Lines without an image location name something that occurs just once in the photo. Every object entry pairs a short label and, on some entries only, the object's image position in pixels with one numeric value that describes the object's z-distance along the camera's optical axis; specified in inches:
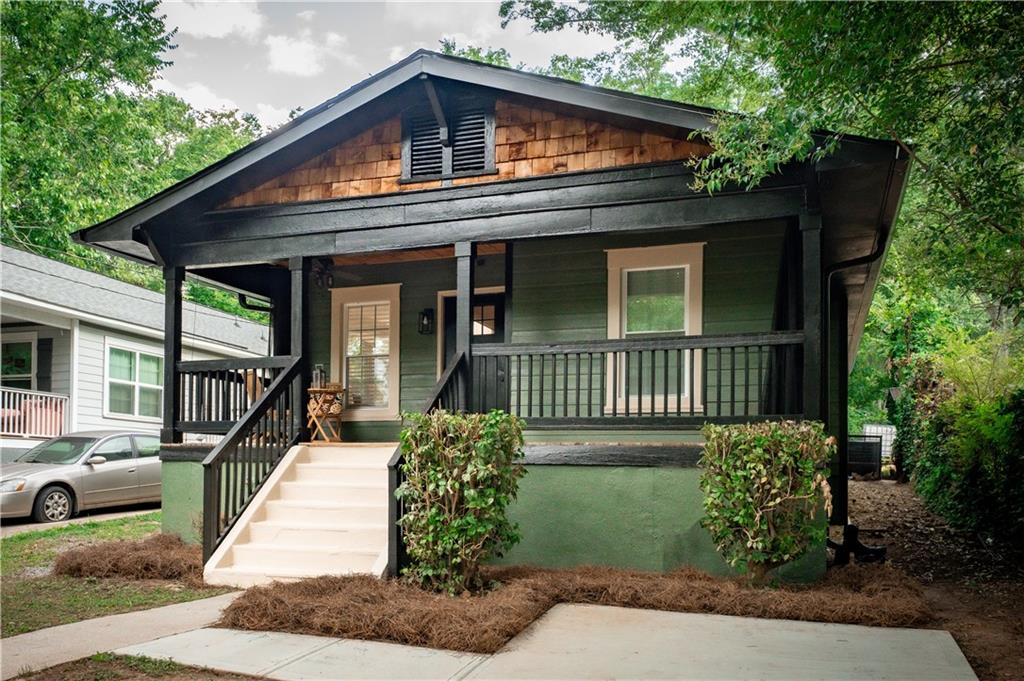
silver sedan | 446.0
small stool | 389.1
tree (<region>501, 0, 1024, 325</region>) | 217.8
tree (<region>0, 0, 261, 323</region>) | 540.7
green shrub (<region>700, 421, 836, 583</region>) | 243.9
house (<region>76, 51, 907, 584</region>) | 289.9
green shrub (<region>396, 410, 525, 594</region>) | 239.6
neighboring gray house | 589.9
